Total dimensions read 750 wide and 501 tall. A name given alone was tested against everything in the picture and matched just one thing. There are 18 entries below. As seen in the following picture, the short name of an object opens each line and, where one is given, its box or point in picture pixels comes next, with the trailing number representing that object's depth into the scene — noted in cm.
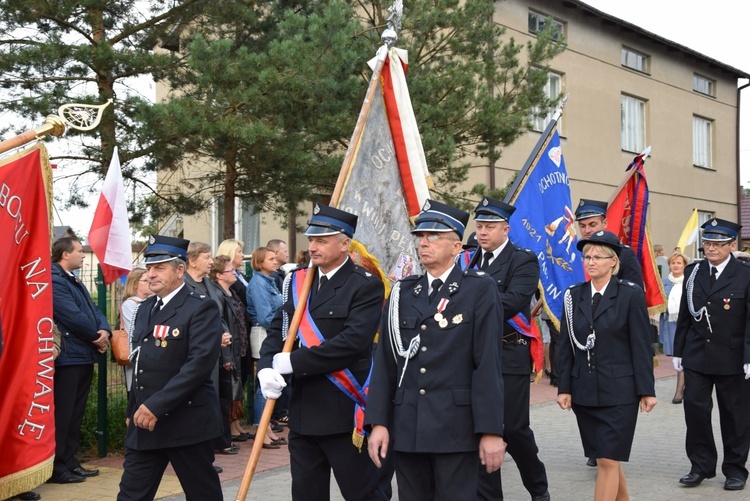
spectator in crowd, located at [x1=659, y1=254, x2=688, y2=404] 1392
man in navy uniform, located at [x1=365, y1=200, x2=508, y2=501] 445
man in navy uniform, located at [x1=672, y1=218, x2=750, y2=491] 763
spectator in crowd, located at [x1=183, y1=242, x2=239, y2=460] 848
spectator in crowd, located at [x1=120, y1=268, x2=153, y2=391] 848
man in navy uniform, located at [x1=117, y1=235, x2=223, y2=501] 536
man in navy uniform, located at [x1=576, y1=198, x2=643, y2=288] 771
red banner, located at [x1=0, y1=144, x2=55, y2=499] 563
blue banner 859
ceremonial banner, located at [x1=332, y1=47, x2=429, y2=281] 644
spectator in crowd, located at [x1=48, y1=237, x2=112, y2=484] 785
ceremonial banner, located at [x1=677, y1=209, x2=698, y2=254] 2055
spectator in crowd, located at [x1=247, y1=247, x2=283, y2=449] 962
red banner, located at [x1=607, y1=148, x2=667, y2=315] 969
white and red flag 904
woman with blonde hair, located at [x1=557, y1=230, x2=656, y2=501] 600
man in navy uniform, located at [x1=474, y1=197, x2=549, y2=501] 661
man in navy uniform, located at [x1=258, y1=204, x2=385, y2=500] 514
